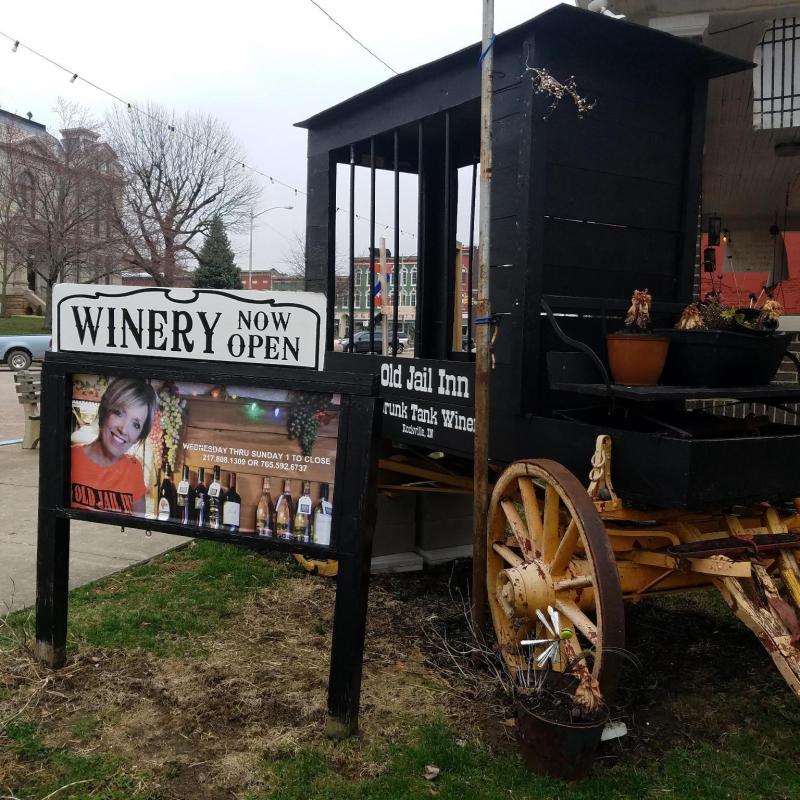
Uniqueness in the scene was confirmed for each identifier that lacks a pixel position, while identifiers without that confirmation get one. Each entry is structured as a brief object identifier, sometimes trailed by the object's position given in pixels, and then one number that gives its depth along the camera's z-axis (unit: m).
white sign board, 3.06
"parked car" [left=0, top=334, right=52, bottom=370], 23.59
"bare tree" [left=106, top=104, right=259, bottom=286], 37.19
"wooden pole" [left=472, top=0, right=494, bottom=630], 3.43
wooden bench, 9.37
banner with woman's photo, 3.08
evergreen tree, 40.44
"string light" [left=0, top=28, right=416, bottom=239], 10.58
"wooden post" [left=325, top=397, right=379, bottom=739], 3.00
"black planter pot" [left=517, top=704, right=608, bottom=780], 2.68
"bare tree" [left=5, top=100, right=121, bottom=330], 33.16
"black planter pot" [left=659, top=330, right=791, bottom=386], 3.15
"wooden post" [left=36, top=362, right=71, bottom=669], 3.45
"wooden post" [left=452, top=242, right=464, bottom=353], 5.38
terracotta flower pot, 3.22
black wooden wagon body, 2.89
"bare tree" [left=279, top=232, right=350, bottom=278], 46.28
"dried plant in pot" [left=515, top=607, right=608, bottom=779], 2.69
